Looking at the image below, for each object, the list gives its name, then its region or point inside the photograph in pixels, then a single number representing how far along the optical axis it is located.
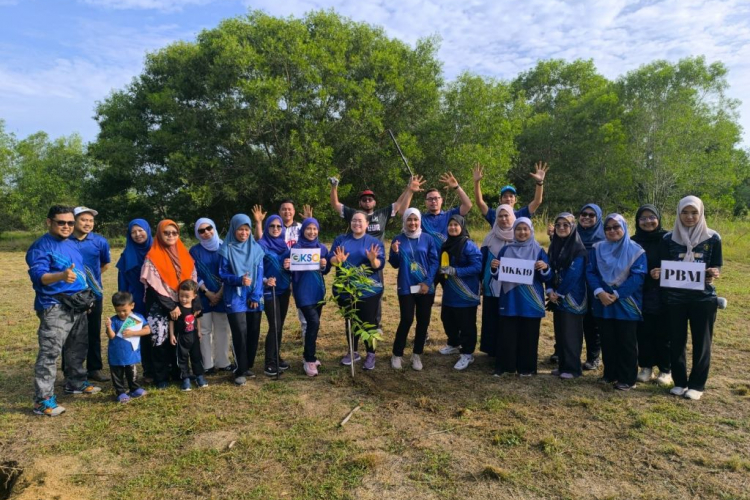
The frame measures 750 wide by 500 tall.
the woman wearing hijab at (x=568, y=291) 4.73
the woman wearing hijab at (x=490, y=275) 5.15
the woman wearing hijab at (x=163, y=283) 4.51
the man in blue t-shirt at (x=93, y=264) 4.73
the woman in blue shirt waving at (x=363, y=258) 4.97
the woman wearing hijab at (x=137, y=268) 4.79
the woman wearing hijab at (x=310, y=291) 5.03
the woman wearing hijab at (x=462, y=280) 5.16
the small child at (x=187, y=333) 4.57
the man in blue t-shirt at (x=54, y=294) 4.14
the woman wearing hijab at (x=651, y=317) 4.55
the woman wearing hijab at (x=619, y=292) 4.46
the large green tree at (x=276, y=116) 17.81
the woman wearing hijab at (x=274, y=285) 5.06
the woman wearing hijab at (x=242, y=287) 4.74
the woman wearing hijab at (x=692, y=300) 4.16
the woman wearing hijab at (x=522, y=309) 4.79
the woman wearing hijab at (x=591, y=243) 5.04
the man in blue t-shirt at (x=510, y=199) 5.82
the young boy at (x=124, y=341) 4.32
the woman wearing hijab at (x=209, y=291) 4.90
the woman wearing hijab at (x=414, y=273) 5.07
